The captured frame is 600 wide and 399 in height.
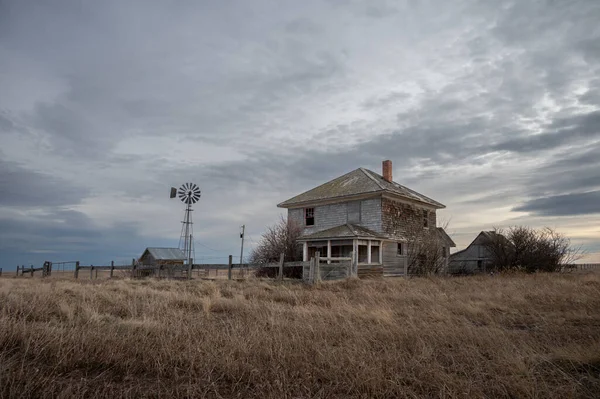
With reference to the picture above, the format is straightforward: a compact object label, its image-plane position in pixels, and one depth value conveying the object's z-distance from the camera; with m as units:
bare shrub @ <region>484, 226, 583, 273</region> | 28.92
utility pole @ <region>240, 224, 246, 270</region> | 43.89
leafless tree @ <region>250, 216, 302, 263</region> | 26.92
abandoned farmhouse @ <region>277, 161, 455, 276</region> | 25.45
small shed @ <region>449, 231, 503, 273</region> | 33.52
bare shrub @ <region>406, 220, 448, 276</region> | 27.81
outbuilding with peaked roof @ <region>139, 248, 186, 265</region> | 36.72
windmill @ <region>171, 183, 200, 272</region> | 38.56
